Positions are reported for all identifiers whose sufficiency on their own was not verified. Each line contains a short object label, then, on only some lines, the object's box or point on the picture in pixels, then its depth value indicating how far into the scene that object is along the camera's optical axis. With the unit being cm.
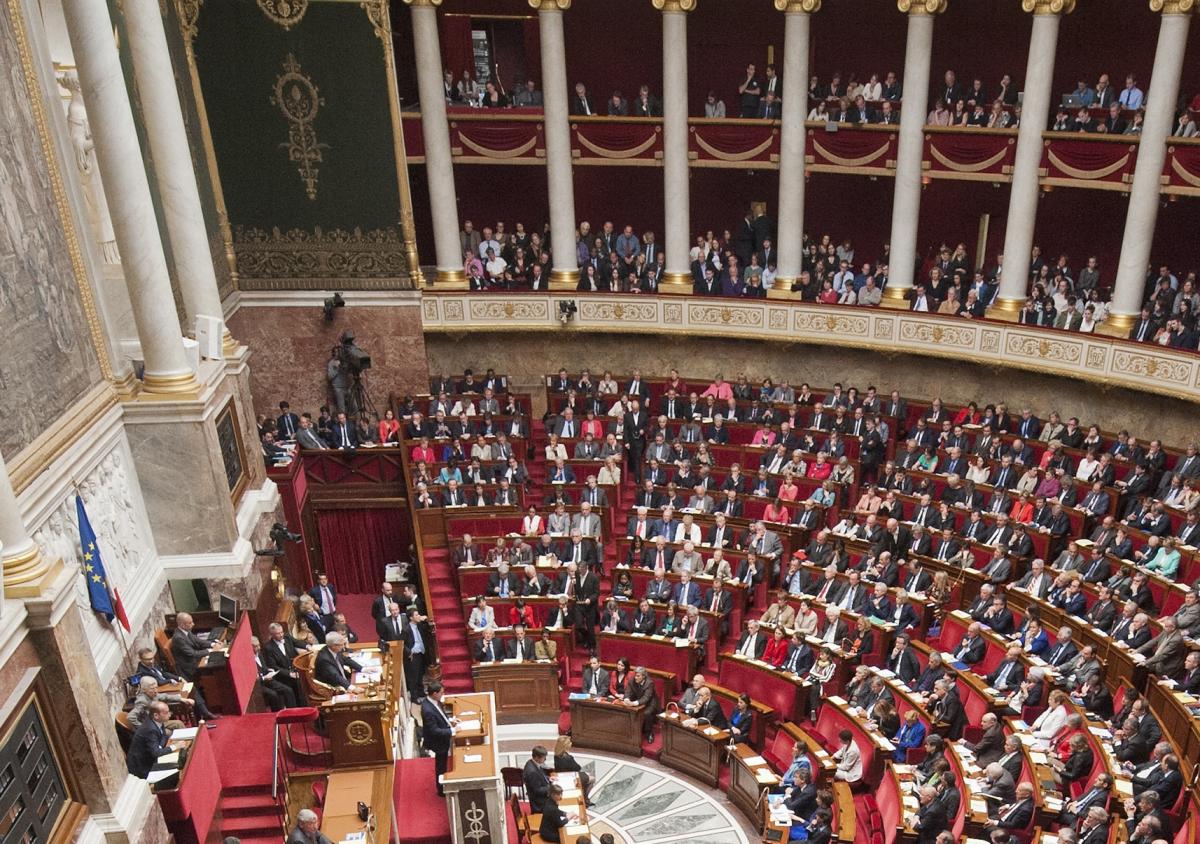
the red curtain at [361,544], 1522
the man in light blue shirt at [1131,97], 1512
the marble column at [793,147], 1606
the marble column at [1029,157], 1469
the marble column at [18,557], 630
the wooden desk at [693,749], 1106
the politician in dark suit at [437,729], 932
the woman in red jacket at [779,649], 1164
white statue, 965
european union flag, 862
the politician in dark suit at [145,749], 743
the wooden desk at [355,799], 823
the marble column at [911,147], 1545
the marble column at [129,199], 927
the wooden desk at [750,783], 1016
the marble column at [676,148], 1647
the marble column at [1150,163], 1385
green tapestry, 1547
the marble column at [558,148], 1655
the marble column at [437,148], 1647
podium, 867
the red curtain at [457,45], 1909
